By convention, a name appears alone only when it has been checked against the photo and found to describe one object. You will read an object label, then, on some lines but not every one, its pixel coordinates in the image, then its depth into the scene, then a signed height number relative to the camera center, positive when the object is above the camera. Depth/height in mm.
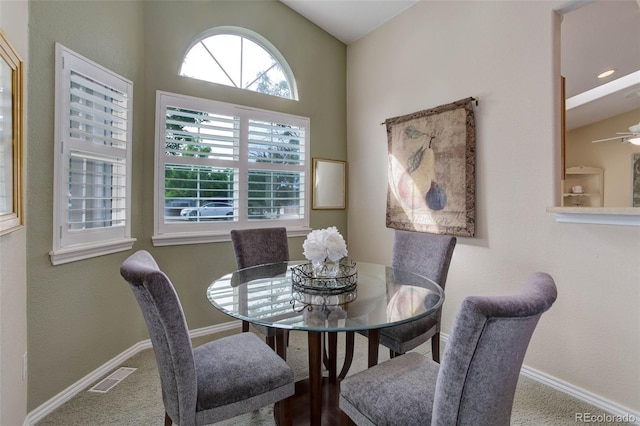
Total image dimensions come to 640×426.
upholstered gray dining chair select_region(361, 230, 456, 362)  1846 -406
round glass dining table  1346 -470
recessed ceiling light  3636 +1713
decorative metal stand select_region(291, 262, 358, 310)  1599 -436
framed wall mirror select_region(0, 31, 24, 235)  1361 +344
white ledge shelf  1764 -9
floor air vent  2096 -1228
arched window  3051 +1612
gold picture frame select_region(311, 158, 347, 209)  3715 +358
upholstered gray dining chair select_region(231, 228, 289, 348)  2533 -296
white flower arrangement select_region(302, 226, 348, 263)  1733 -198
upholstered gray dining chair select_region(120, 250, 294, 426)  1149 -716
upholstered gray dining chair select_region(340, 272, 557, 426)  871 -477
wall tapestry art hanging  2600 +405
